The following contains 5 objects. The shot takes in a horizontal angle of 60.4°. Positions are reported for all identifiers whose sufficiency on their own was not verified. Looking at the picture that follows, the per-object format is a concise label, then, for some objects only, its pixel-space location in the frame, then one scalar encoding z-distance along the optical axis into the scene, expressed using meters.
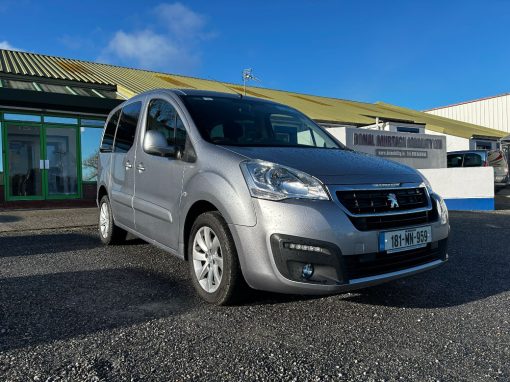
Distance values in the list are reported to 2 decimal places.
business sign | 11.76
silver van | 2.96
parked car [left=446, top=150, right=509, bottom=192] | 16.34
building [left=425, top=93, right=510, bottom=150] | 37.59
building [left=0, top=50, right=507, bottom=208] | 11.29
